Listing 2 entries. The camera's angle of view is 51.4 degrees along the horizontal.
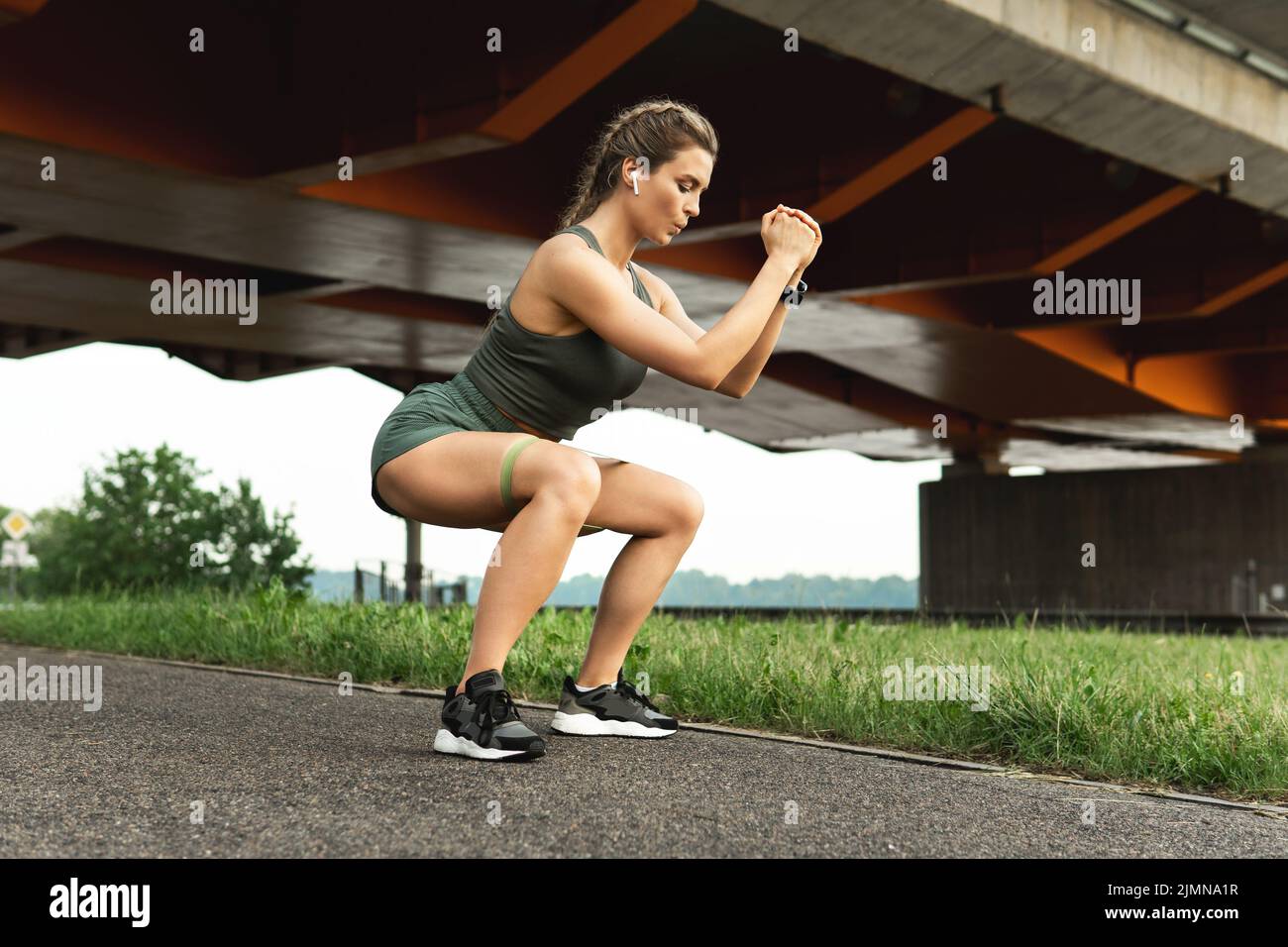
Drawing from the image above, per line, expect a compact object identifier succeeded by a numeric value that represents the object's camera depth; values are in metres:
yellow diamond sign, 33.06
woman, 3.67
